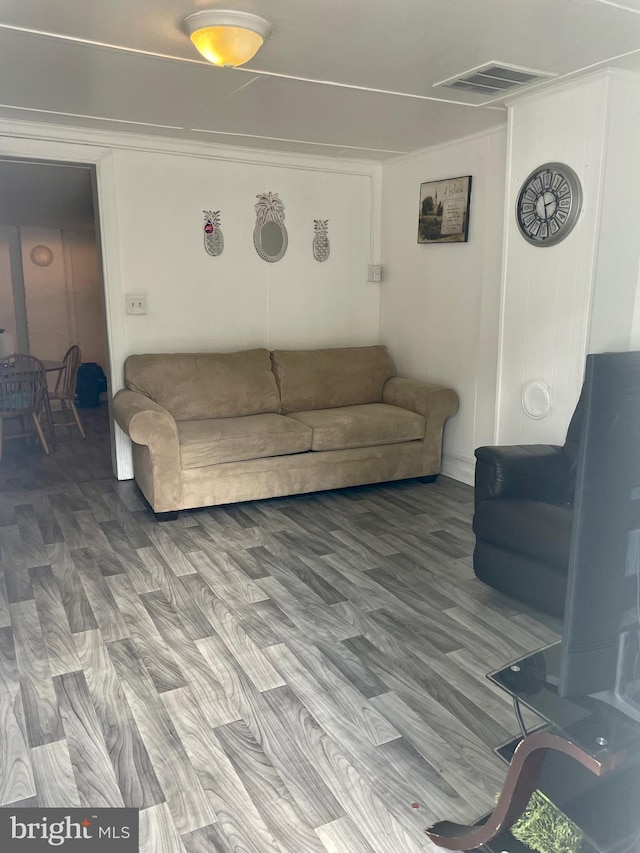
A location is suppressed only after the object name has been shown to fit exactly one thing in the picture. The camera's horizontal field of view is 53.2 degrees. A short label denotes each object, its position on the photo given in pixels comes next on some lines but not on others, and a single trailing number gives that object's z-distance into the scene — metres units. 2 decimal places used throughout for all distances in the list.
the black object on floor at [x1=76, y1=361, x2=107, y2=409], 7.56
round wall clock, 3.13
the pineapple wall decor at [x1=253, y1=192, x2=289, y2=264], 4.77
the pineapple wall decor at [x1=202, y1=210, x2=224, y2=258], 4.59
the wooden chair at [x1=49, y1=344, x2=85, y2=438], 5.83
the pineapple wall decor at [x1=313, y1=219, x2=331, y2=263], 5.02
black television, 0.97
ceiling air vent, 2.91
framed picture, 4.28
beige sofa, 3.75
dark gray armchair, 2.59
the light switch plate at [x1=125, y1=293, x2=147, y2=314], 4.40
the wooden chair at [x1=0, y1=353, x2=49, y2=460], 5.18
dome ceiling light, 2.34
